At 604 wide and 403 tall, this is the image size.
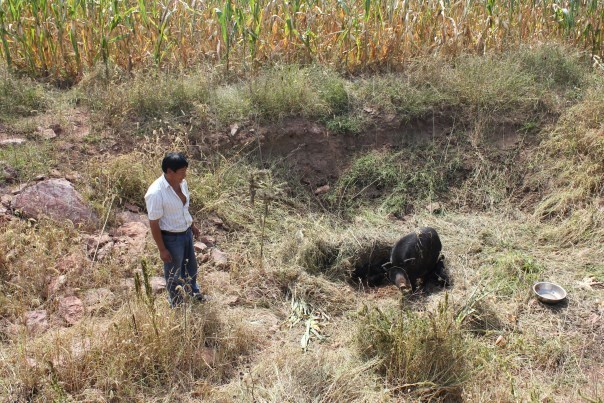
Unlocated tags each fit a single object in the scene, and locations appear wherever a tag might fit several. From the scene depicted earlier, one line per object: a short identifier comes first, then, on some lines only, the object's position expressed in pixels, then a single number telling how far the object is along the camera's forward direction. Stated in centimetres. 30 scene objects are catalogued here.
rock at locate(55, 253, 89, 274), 445
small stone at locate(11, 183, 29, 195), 511
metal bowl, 449
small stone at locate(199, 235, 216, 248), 518
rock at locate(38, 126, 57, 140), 582
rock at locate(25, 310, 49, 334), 390
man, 378
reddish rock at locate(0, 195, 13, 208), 497
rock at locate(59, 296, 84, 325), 405
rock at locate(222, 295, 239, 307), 445
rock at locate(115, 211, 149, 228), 514
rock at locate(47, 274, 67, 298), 427
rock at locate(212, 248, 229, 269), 491
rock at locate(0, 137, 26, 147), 564
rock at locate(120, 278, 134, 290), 437
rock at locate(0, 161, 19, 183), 525
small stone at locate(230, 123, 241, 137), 620
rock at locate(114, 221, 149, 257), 476
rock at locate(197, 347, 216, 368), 372
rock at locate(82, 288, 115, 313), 411
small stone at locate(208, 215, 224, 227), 542
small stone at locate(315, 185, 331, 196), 612
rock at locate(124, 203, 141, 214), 531
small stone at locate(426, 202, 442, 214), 594
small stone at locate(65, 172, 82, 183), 540
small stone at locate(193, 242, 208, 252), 497
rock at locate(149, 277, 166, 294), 442
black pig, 482
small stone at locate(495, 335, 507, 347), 405
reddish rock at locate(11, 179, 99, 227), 492
